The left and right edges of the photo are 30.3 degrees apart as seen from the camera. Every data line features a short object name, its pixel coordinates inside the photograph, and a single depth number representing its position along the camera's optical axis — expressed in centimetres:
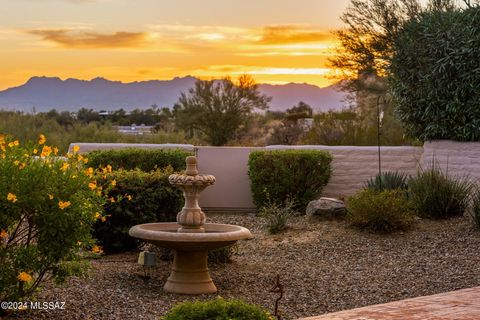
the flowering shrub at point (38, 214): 798
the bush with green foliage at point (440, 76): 1691
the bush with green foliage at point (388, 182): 1636
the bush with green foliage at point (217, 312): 594
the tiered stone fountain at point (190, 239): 1001
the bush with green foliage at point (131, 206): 1205
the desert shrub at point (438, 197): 1485
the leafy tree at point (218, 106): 3753
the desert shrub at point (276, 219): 1447
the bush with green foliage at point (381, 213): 1378
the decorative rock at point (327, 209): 1499
